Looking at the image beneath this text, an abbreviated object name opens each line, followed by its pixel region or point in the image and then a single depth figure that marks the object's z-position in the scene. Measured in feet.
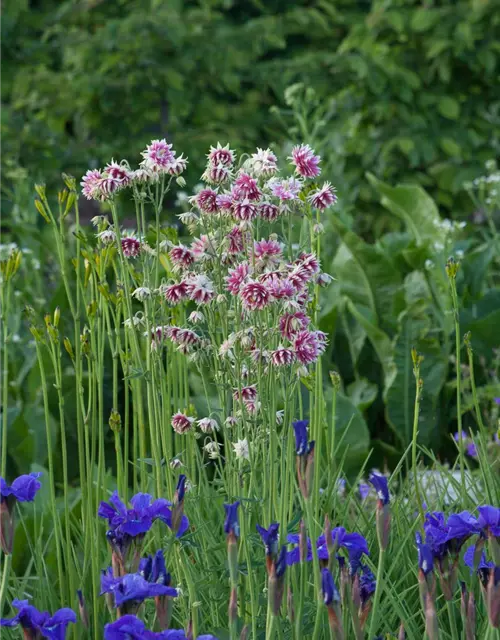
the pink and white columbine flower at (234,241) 10.30
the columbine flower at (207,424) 10.58
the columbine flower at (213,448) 10.63
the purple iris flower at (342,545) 9.87
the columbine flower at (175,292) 10.28
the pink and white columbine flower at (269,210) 10.18
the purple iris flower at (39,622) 9.37
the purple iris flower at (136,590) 9.29
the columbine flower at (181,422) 10.62
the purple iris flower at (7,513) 9.73
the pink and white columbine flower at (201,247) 10.32
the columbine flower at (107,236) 10.54
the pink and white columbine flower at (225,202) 10.14
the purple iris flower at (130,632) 9.23
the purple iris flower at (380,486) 9.44
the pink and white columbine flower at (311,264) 10.15
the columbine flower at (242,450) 10.36
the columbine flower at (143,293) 10.41
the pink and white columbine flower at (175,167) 10.30
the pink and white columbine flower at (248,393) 10.50
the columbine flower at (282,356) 10.06
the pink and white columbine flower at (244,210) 10.07
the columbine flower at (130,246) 10.55
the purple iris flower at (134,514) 9.72
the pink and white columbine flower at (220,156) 10.28
